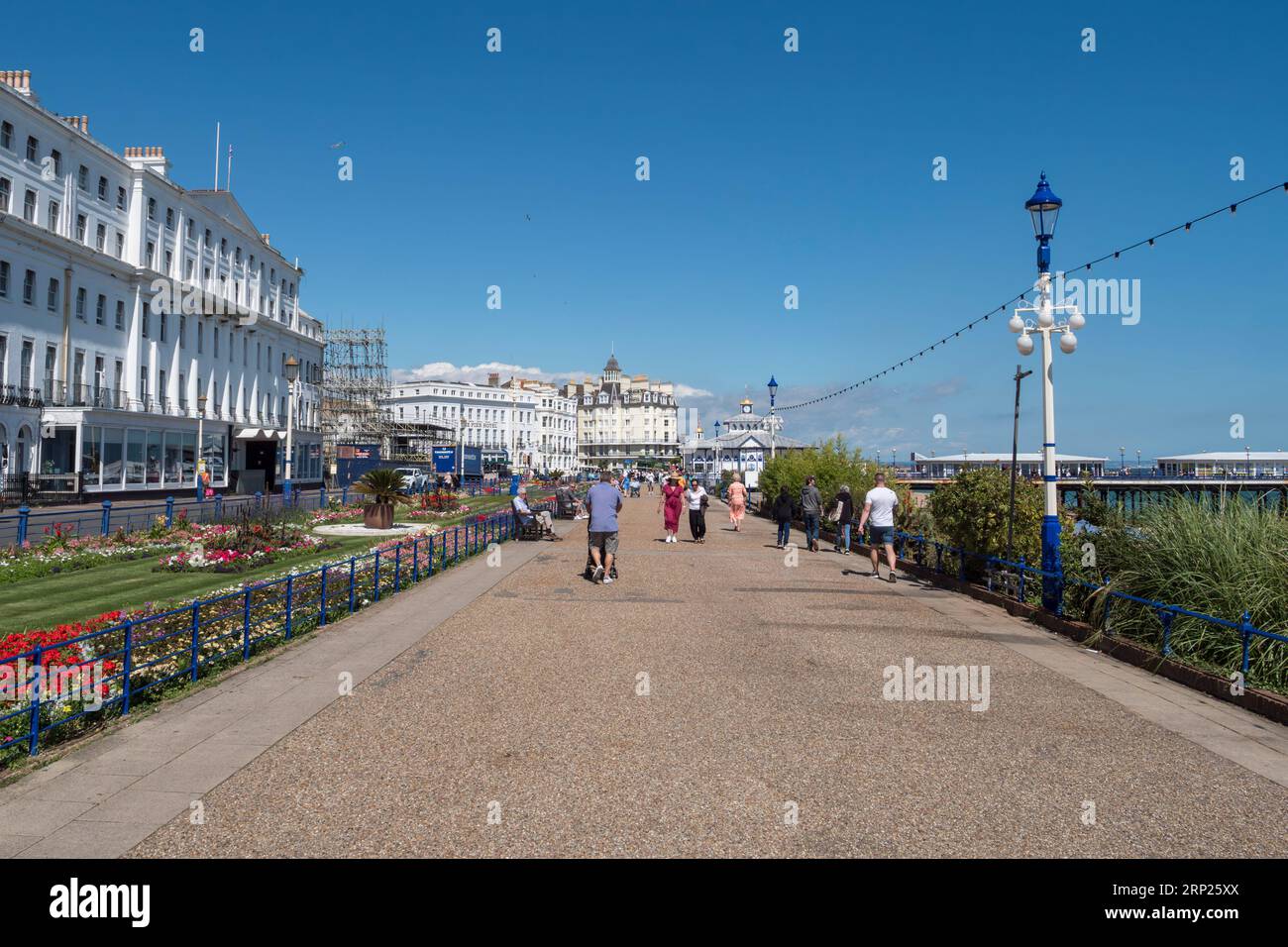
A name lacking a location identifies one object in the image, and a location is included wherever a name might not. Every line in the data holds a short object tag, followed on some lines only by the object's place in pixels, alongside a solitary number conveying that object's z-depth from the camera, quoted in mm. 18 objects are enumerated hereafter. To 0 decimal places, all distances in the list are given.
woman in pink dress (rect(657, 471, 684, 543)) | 23953
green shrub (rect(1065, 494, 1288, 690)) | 8242
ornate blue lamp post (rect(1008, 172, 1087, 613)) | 11672
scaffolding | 88688
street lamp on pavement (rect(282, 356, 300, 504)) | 35156
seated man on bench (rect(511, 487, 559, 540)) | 23531
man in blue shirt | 14836
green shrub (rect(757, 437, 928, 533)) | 22172
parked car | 48812
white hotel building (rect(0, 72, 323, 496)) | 37250
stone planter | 26344
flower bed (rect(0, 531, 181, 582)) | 15906
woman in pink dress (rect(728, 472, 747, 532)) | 27766
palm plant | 26266
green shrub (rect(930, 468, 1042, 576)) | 13750
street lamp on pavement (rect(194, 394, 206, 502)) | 39559
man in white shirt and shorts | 15695
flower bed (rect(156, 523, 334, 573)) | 17047
